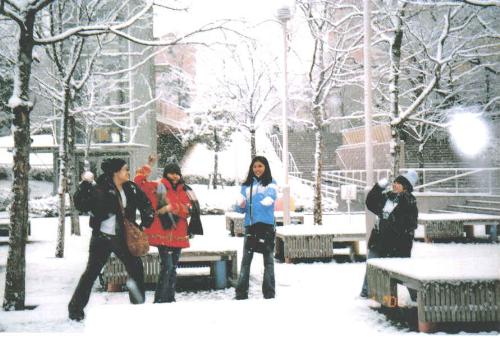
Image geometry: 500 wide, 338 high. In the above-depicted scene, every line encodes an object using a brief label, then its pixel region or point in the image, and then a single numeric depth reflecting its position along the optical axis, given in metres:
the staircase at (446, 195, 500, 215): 19.30
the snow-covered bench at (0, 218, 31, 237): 15.58
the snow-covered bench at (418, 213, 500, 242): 15.30
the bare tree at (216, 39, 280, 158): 24.62
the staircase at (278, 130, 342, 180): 36.25
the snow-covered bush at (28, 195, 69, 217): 26.14
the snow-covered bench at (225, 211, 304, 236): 17.14
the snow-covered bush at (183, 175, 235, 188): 36.62
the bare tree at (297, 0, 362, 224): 16.47
